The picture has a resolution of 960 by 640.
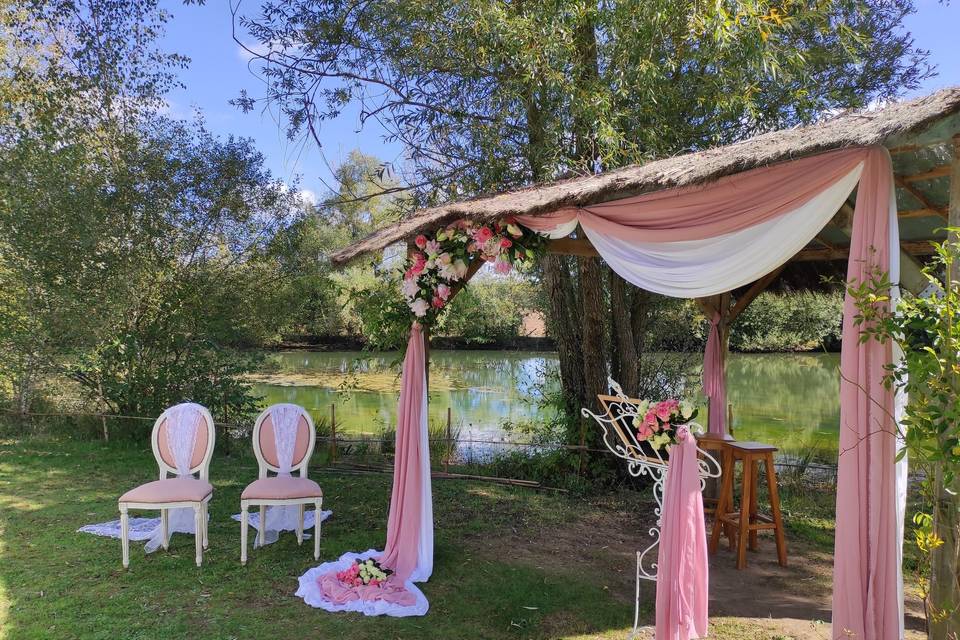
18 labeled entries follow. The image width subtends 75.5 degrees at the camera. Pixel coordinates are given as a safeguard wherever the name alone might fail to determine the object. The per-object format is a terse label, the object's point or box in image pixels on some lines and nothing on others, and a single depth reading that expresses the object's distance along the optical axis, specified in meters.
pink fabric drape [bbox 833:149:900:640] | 2.30
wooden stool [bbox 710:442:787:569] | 4.13
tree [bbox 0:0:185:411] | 6.82
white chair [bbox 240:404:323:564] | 4.45
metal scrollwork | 2.99
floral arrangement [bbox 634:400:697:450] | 2.93
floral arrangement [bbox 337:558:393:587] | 3.61
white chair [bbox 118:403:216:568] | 4.11
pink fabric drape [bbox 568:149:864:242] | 2.62
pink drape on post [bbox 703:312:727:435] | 5.21
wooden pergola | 2.31
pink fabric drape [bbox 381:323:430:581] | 3.92
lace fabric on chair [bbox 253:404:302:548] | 4.49
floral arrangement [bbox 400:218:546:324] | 3.85
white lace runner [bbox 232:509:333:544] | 4.61
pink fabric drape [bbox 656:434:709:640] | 2.86
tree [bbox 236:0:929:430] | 5.20
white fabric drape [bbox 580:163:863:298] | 2.60
